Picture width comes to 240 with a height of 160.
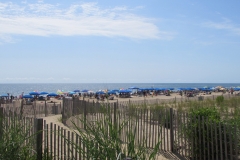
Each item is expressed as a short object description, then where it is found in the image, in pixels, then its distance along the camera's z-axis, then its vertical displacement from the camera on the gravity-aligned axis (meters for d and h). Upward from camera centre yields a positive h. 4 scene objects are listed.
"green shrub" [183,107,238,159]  6.68 -1.30
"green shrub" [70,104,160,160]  3.63 -0.83
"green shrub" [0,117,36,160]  5.07 -1.17
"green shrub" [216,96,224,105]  23.38 -1.32
